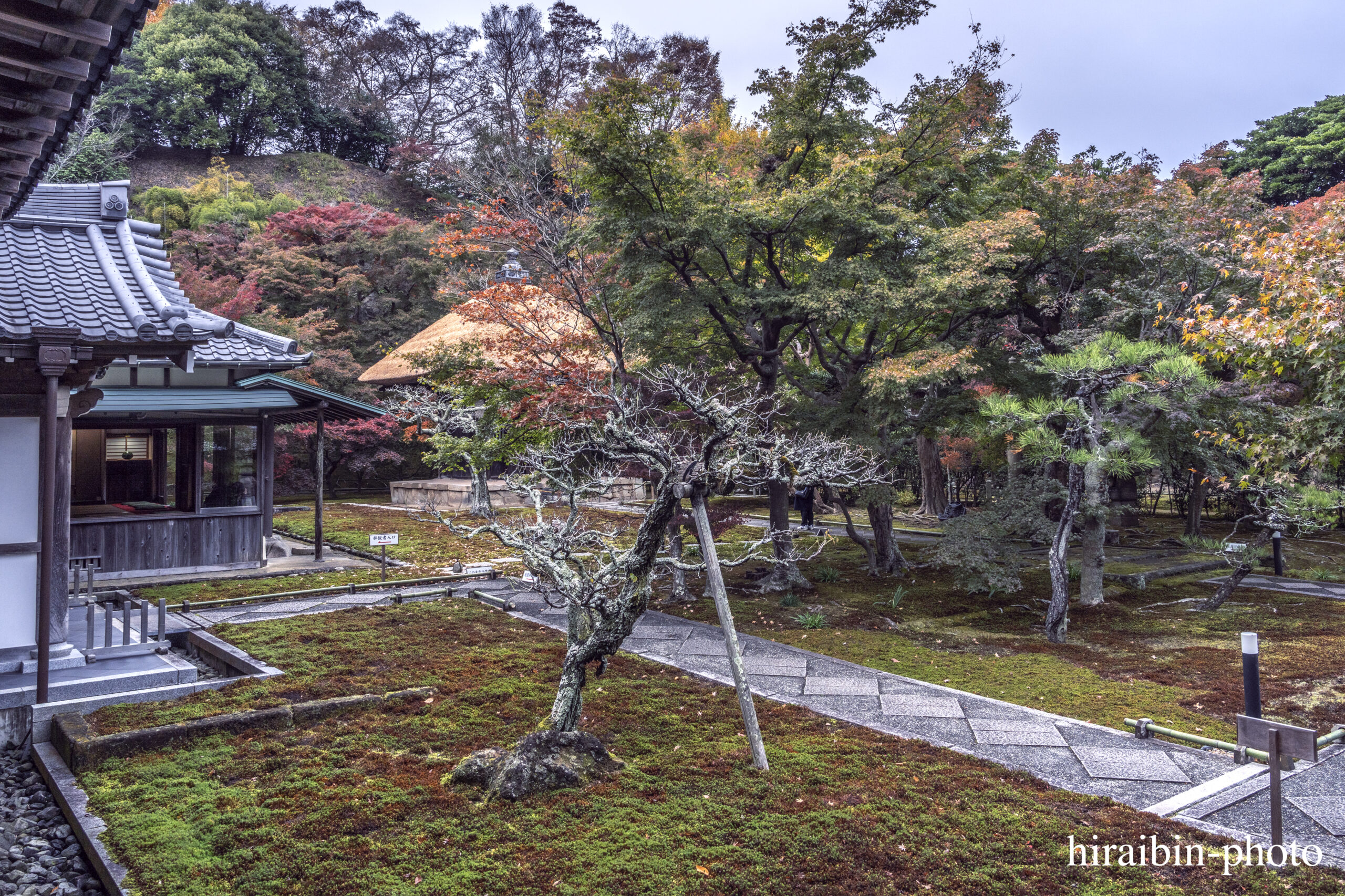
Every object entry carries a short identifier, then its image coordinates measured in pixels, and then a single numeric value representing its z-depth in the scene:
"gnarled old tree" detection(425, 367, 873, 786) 4.42
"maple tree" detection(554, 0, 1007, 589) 8.34
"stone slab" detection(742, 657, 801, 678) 6.74
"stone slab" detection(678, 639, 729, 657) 7.32
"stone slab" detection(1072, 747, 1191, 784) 4.60
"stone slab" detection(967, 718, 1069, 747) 5.15
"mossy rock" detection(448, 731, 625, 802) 4.18
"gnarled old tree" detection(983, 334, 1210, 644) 7.24
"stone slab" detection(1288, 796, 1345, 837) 3.95
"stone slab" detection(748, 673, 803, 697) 6.24
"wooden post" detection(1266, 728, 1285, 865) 3.39
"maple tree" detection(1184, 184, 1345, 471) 4.80
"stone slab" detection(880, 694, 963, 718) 5.70
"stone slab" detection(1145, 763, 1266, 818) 4.13
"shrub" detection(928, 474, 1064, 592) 9.27
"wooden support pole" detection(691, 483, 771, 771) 4.47
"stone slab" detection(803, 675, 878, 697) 6.20
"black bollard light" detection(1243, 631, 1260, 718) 4.86
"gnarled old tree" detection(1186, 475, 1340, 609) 7.30
